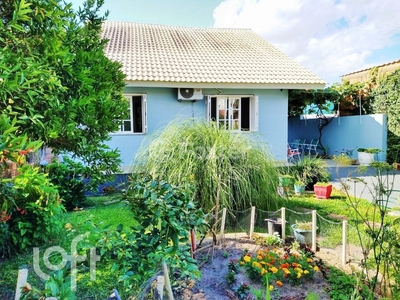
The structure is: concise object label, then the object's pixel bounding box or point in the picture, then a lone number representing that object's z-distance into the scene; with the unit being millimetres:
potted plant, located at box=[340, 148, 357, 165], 13683
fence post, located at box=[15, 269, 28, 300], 1920
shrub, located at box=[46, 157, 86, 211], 6371
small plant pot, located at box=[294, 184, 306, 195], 8570
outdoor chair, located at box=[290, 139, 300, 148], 16203
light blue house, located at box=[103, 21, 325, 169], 9844
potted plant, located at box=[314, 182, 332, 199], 8141
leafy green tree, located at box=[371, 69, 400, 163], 12523
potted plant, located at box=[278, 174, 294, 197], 6753
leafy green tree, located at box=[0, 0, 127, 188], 1515
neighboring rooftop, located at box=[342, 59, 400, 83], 14294
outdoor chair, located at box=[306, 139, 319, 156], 15500
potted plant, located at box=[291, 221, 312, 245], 4801
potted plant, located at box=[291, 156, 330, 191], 8969
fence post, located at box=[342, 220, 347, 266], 4195
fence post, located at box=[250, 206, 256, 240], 4961
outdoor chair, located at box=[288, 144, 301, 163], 11029
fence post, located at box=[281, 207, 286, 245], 4824
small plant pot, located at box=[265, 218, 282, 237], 5195
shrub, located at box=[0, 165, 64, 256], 3791
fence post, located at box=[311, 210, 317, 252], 4535
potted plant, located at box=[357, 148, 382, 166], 12438
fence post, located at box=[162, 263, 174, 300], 2220
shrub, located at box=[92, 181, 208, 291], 2164
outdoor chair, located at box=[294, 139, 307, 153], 15989
